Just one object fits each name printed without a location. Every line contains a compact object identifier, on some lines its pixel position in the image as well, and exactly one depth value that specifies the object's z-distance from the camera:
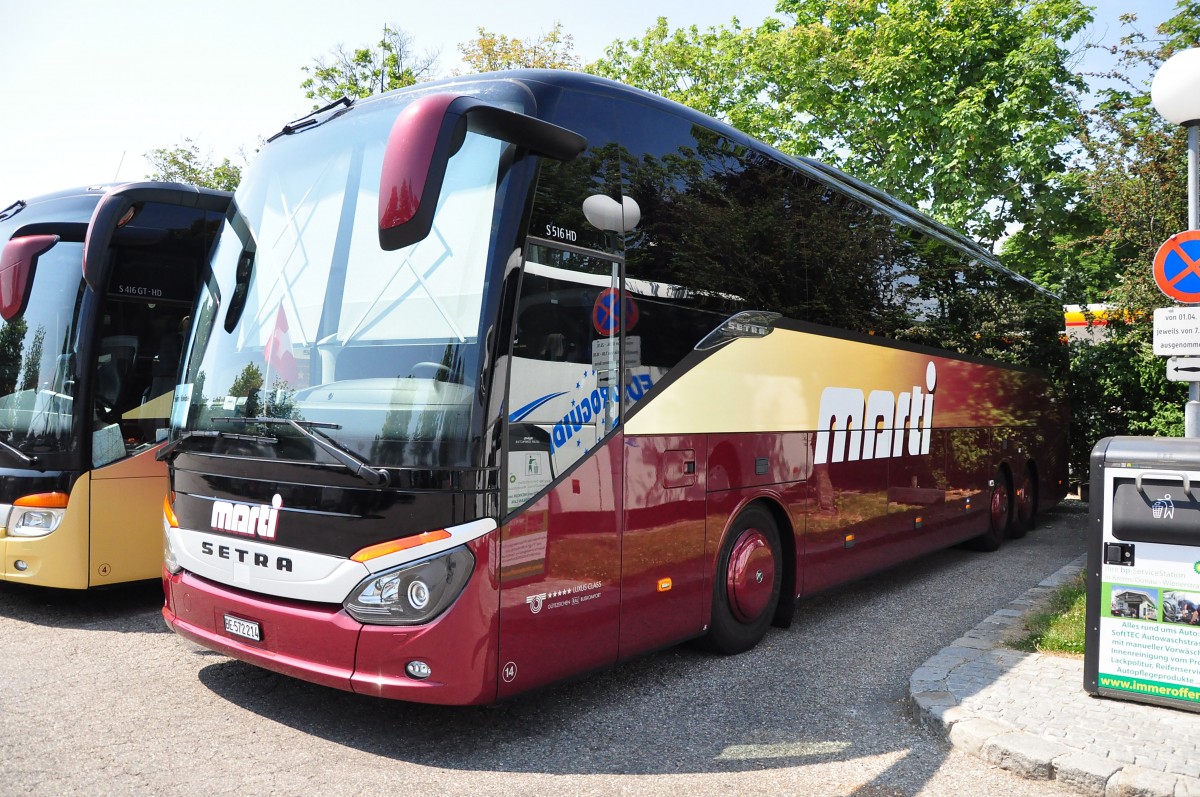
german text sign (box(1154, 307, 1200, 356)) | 6.18
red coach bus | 4.09
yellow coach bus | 6.57
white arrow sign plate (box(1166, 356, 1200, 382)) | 6.24
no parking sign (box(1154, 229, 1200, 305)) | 6.30
